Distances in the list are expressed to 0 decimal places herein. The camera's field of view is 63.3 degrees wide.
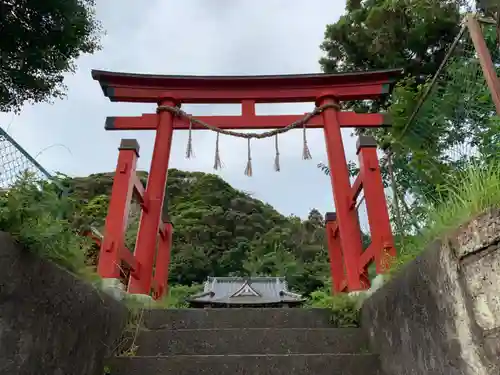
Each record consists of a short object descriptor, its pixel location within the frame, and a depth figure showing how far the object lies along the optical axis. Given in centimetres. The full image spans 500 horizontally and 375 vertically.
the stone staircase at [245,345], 196
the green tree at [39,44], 716
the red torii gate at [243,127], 319
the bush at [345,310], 252
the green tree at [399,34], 640
